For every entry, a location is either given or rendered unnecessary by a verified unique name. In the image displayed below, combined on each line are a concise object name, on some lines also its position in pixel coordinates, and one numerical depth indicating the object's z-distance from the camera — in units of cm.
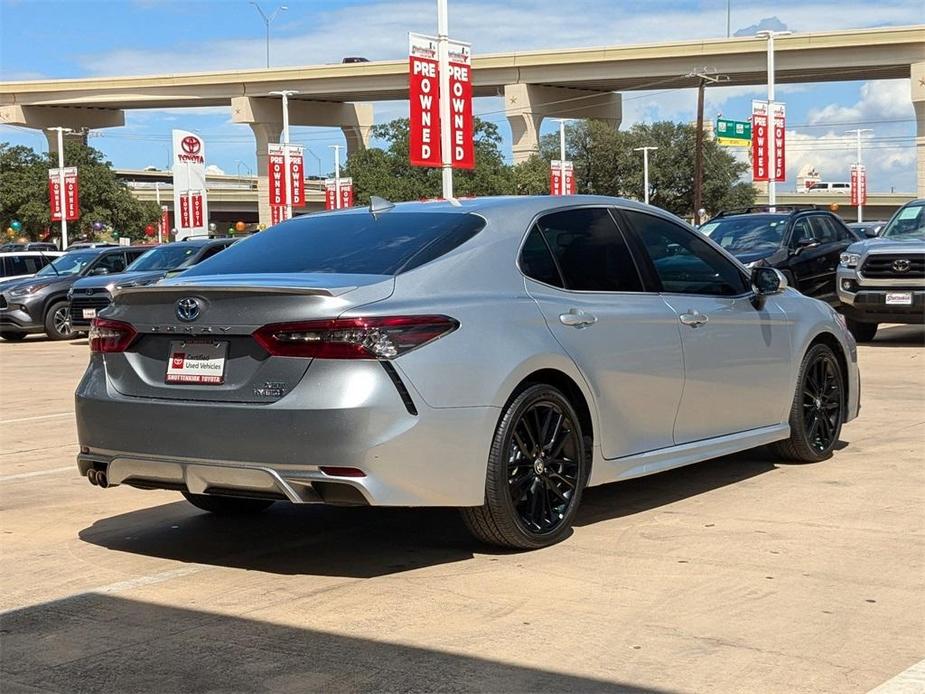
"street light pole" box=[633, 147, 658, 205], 8088
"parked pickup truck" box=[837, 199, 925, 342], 1648
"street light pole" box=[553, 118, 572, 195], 5719
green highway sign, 6081
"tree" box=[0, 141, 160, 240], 7962
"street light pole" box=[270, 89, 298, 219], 5069
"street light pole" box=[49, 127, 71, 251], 5964
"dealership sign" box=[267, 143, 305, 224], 5046
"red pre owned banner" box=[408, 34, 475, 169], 2406
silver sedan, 532
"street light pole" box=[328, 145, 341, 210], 6631
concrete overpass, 6812
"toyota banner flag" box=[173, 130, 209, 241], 4947
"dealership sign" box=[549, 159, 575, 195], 5681
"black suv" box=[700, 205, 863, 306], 1888
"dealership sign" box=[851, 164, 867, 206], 8462
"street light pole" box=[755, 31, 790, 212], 4312
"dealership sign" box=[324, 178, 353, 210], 6762
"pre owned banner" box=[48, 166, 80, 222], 5994
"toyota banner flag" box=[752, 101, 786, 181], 4334
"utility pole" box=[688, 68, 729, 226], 5672
